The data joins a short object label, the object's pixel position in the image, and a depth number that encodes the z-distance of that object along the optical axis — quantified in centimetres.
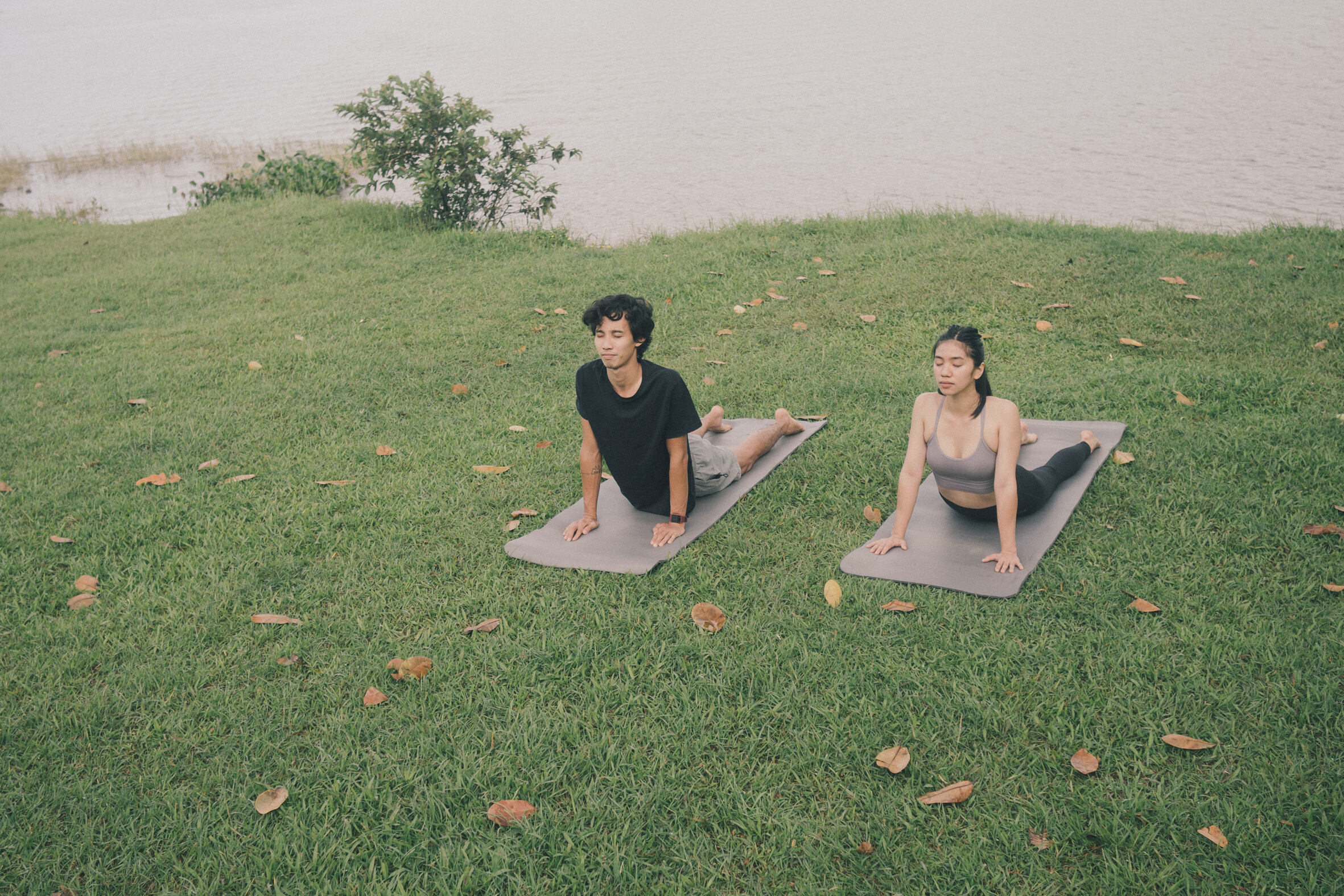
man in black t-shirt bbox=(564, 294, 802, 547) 393
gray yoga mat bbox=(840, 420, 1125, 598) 367
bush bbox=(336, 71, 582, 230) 1038
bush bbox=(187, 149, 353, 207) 1353
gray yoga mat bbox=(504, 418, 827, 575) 404
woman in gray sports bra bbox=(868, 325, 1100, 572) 369
